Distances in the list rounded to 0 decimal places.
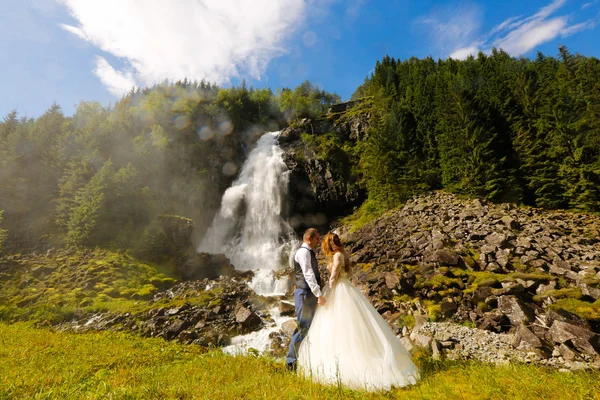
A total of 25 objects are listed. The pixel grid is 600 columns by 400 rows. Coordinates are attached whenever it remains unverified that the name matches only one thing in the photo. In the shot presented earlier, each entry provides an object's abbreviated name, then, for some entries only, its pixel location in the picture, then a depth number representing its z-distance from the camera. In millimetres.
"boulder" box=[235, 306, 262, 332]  12820
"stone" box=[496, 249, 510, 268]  11745
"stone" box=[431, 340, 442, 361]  5409
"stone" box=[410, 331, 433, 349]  6255
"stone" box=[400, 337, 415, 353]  6330
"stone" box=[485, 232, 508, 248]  13399
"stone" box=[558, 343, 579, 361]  5262
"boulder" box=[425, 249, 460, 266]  12745
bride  3795
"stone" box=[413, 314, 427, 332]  7924
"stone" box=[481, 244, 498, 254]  12912
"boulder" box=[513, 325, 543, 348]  5730
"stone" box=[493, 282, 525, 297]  8695
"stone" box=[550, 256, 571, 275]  10341
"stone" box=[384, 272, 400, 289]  11917
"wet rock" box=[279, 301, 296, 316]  14850
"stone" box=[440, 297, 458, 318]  8875
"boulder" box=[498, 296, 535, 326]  7074
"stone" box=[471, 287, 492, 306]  8911
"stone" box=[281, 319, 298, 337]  11938
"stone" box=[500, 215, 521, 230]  16239
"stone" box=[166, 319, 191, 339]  11500
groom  4609
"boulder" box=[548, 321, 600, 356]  5344
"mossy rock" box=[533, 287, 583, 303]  7950
